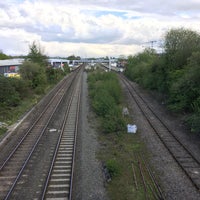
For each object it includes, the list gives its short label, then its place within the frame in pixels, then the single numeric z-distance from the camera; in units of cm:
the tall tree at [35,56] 4483
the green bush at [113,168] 1031
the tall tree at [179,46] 2596
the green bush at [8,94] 2428
